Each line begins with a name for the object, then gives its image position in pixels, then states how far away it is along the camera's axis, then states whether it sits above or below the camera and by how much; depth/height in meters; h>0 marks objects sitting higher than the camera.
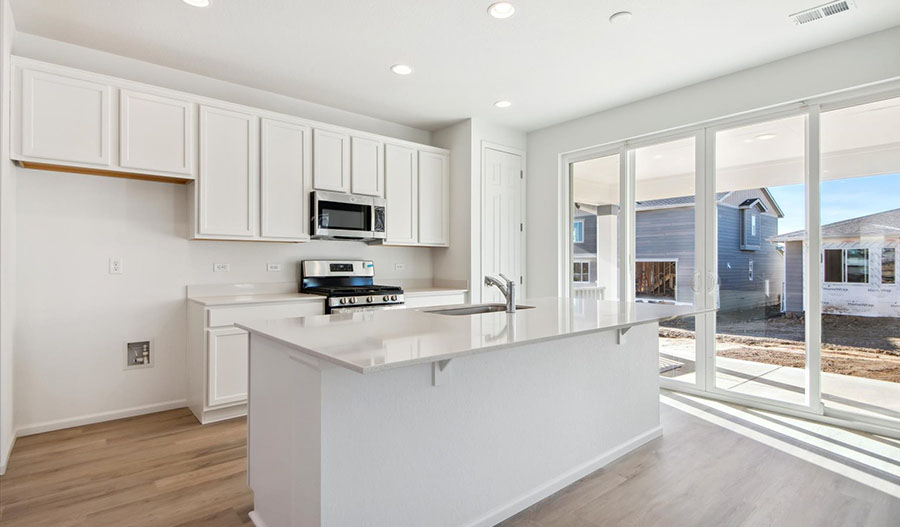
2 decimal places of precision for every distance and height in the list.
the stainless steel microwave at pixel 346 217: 3.81 +0.44
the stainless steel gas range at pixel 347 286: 3.65 -0.18
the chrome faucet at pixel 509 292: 2.38 -0.13
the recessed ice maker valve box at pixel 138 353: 3.31 -0.63
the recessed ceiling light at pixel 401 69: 3.36 +1.47
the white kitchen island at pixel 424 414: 1.50 -0.59
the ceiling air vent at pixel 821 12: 2.56 +1.46
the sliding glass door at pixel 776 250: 3.07 +0.13
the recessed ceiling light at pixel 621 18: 2.64 +1.45
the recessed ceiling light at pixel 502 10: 2.57 +1.46
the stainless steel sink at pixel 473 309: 2.64 -0.25
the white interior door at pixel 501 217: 4.68 +0.53
